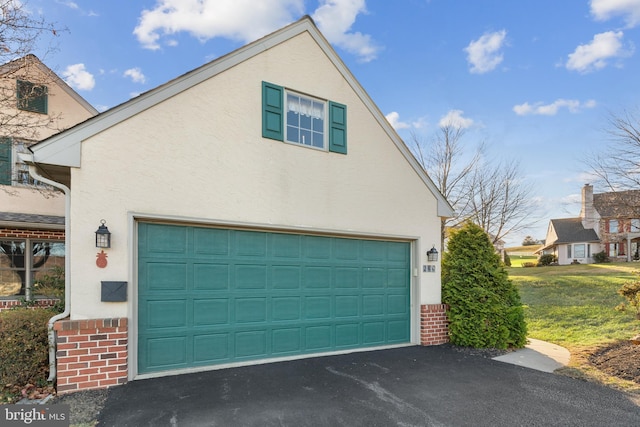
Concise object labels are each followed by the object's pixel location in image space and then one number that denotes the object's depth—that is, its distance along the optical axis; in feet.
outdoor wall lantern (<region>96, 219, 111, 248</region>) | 15.76
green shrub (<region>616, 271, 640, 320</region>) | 24.91
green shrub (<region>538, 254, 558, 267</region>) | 97.25
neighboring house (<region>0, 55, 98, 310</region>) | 28.71
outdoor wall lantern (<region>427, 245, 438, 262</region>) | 25.81
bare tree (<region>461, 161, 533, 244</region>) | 59.82
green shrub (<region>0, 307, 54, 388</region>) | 14.89
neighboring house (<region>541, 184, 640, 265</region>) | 95.20
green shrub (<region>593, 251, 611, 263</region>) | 92.17
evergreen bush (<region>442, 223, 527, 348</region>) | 24.34
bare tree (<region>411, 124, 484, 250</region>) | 58.45
